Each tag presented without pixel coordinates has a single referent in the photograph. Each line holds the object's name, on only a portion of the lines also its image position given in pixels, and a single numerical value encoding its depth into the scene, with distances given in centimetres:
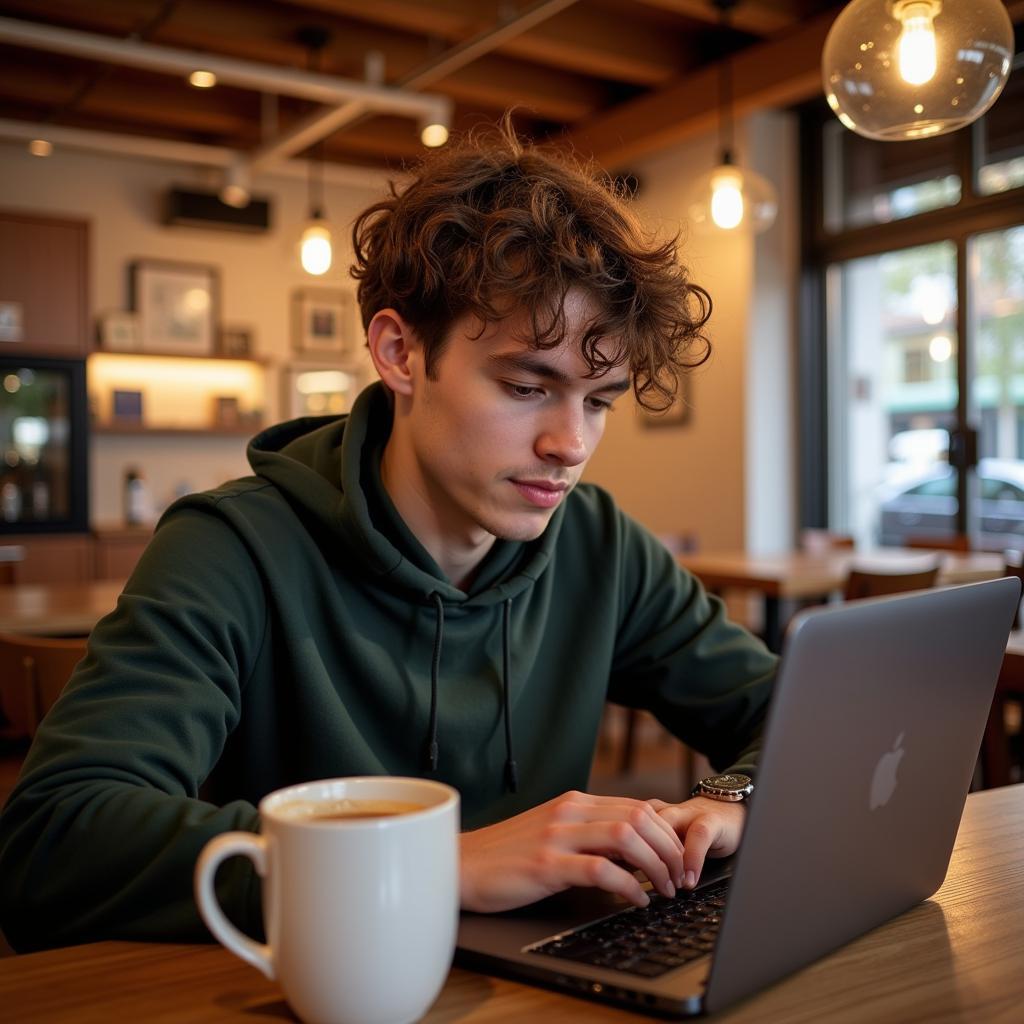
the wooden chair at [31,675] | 161
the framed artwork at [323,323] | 707
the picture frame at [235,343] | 670
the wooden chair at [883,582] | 287
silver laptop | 60
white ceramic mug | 55
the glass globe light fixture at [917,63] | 155
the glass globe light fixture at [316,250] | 491
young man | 87
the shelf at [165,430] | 623
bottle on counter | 628
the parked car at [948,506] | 509
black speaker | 645
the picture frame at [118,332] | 633
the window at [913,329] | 507
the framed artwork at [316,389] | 704
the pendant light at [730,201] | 435
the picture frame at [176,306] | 646
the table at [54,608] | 274
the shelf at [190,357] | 629
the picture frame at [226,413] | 671
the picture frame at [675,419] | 634
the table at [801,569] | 348
